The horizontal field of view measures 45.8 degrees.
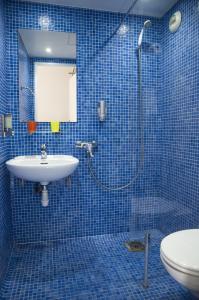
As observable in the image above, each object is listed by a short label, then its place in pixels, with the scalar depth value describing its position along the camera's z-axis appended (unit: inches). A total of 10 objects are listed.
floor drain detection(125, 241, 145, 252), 79.9
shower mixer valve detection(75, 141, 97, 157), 85.1
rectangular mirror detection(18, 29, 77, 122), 82.0
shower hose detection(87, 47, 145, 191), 79.4
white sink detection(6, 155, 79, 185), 64.5
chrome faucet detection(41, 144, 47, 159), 79.2
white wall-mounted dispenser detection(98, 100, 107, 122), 84.8
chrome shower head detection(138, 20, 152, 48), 77.3
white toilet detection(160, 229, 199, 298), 39.1
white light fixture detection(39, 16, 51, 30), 81.1
